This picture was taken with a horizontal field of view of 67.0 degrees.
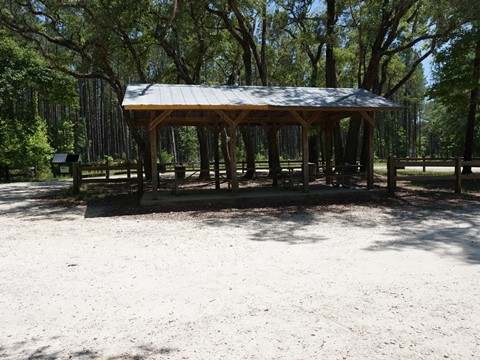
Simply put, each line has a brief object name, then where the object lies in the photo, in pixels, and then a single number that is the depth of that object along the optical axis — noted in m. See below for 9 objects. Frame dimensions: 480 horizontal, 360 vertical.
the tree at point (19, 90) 19.83
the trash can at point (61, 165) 24.59
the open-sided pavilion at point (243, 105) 10.30
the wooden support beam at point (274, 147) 13.95
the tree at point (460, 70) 13.80
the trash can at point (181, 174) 16.63
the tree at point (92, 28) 14.35
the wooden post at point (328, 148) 14.61
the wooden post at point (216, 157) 13.11
